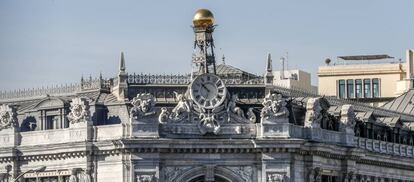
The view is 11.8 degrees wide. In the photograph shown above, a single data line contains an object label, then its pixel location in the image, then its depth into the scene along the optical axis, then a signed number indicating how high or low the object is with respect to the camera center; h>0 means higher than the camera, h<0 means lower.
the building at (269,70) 147.01 +1.65
